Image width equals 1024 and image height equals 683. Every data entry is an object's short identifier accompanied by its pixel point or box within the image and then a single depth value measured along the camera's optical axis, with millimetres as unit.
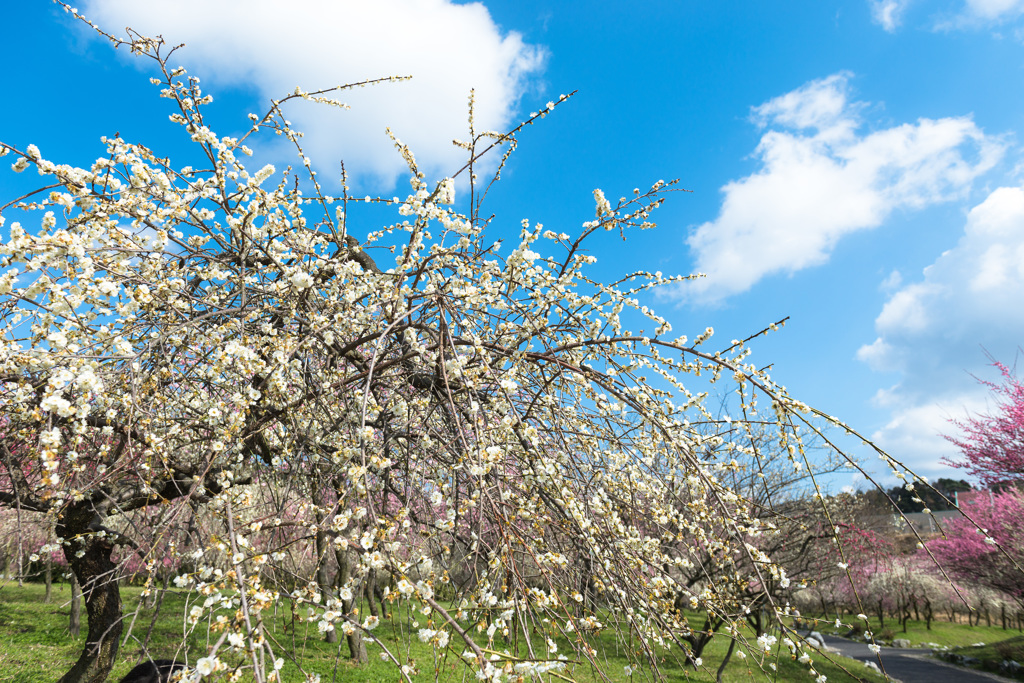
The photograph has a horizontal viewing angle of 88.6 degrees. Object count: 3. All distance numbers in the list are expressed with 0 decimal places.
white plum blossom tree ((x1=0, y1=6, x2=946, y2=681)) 2227
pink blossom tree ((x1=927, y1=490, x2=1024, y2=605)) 11383
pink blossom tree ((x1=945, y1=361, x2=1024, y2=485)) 11422
